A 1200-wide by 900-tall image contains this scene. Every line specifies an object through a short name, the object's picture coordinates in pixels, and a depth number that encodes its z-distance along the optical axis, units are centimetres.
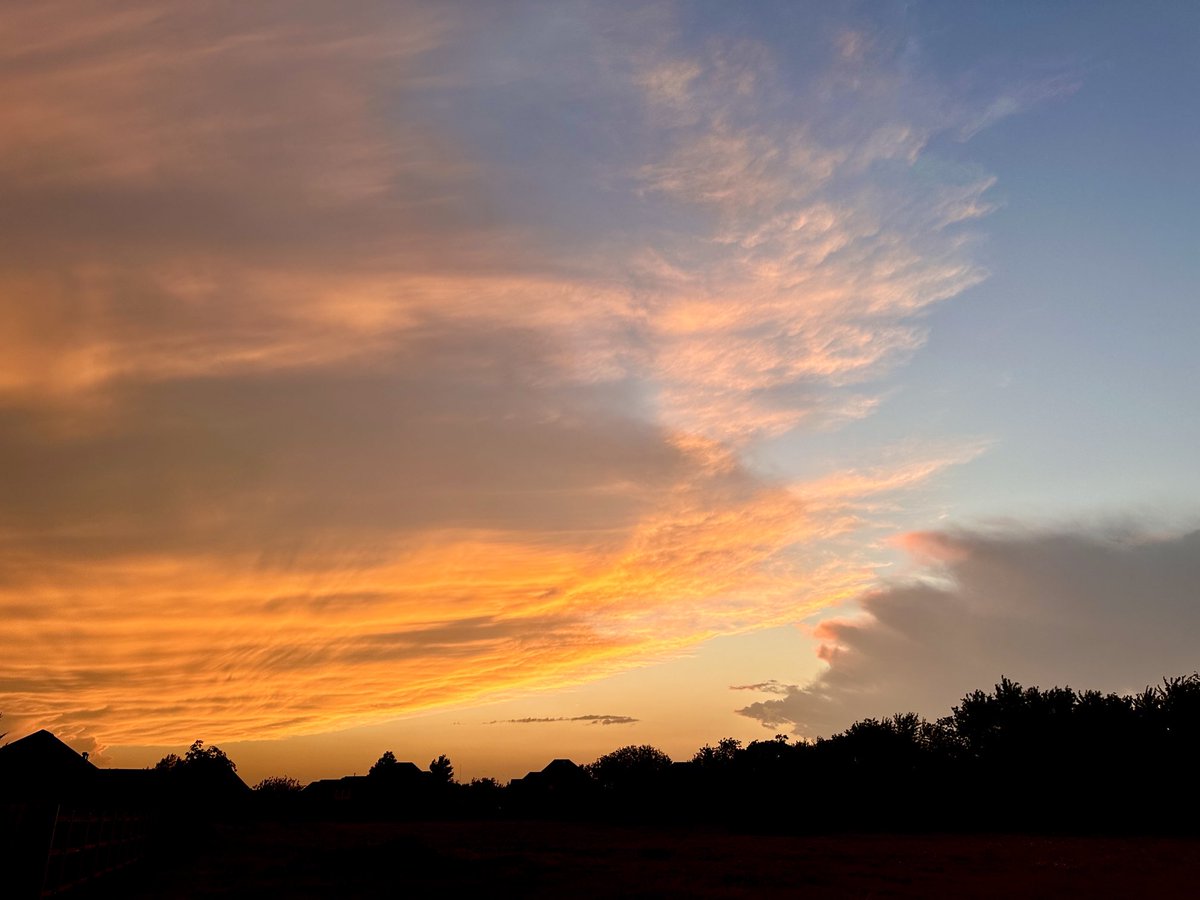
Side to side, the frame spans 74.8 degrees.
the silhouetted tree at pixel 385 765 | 16825
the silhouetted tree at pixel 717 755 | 12219
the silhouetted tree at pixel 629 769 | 11981
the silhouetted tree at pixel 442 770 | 17012
